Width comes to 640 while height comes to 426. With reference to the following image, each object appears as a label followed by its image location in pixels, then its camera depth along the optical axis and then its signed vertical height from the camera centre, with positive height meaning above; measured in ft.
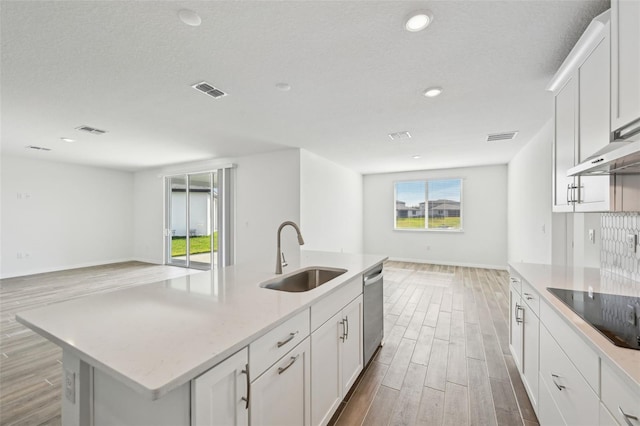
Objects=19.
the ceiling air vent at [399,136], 13.21 +3.99
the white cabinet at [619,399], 2.53 -1.98
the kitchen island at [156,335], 2.58 -1.51
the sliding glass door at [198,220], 19.67 -0.68
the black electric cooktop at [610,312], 3.27 -1.55
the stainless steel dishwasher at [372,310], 7.24 -2.92
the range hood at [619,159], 3.52 +0.79
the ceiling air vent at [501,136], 13.15 +3.95
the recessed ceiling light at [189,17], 5.36 +4.12
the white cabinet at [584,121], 4.83 +1.94
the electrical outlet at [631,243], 5.69 -0.69
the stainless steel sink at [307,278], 6.58 -1.80
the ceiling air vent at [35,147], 16.17 +4.09
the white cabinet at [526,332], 5.51 -2.90
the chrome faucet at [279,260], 6.30 -1.17
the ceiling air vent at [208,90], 8.39 +4.13
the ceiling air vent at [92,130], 12.67 +4.13
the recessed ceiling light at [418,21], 5.32 +4.06
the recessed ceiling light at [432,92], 8.51 +4.03
